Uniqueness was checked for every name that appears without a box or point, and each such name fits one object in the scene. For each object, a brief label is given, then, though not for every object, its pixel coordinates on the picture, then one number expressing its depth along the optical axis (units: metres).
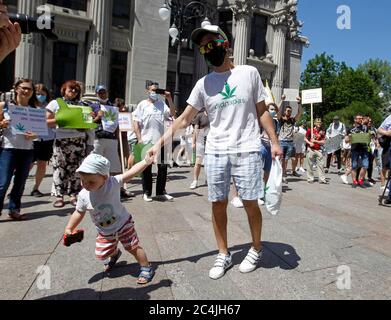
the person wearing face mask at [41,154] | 6.57
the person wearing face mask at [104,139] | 5.89
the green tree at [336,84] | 50.44
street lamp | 14.14
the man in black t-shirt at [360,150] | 9.18
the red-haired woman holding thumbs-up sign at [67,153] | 5.63
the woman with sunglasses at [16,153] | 4.73
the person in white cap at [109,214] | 2.87
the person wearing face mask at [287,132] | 9.09
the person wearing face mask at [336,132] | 12.96
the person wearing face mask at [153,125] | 6.40
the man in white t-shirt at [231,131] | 3.07
